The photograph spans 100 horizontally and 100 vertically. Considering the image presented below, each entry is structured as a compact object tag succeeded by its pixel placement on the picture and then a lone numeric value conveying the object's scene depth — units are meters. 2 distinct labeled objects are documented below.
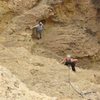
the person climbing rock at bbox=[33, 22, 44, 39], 22.59
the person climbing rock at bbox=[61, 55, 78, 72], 19.09
